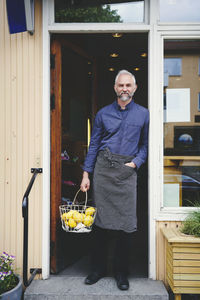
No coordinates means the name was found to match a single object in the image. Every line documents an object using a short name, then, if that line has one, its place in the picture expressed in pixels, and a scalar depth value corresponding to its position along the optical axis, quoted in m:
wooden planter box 2.22
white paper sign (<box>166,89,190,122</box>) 2.79
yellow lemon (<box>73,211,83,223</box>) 2.29
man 2.44
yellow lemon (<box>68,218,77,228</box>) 2.26
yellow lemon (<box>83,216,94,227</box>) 2.30
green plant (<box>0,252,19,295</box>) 2.25
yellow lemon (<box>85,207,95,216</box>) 2.39
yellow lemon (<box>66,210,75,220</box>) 2.29
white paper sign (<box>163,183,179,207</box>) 2.67
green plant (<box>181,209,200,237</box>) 2.32
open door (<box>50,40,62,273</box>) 2.63
